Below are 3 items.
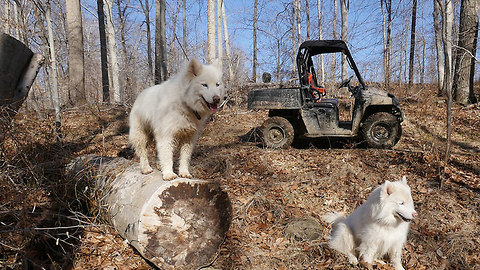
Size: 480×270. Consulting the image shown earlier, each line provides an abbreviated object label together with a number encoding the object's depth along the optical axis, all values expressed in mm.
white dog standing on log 2920
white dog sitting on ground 2885
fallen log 2523
